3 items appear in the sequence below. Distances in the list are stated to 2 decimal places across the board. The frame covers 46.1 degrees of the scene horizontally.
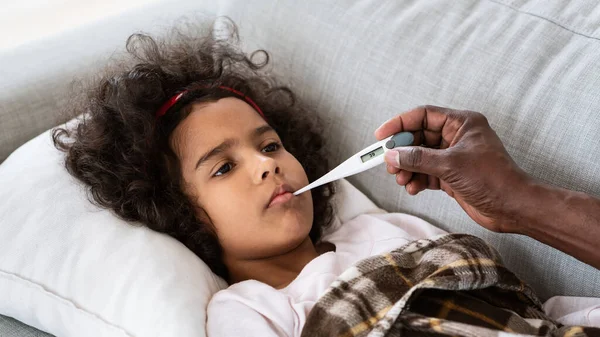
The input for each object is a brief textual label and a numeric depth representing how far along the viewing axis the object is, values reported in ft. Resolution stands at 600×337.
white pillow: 3.80
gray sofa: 3.94
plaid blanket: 3.34
